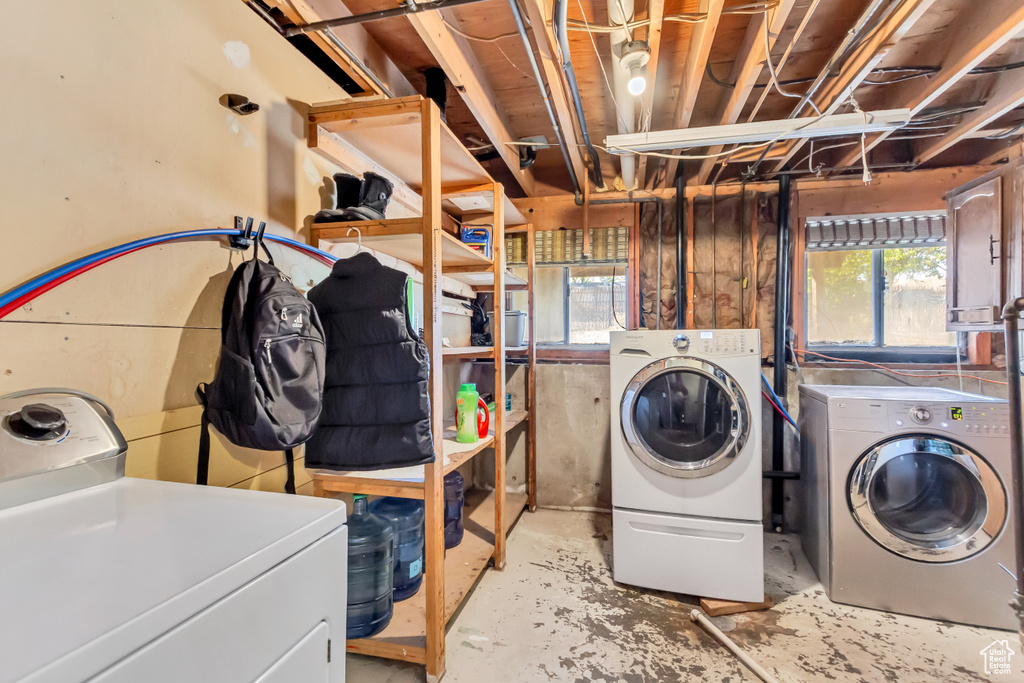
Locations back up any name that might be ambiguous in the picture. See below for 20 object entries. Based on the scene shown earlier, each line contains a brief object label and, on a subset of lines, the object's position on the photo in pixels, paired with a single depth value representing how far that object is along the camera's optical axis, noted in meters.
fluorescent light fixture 1.72
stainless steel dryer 1.72
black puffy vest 1.29
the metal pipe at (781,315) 2.60
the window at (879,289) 2.61
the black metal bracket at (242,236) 1.19
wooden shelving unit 1.38
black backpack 1.04
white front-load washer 1.88
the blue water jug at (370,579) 1.47
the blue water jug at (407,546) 1.71
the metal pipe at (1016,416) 1.16
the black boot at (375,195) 1.51
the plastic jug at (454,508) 2.15
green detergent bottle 1.88
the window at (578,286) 3.01
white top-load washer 0.39
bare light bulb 1.49
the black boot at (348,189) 1.52
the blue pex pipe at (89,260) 0.75
